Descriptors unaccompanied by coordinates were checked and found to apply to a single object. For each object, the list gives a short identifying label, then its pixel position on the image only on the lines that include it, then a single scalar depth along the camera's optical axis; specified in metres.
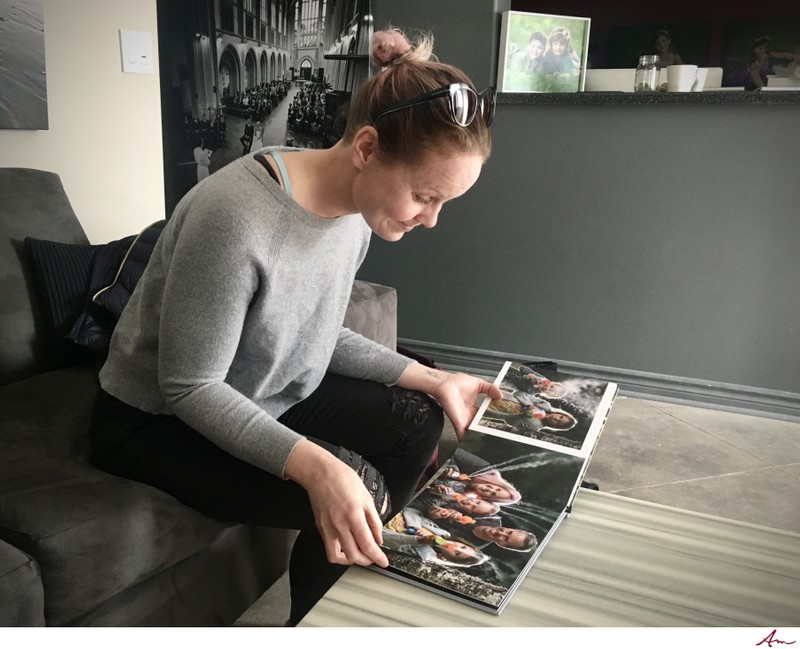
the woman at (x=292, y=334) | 0.95
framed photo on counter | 2.47
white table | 0.78
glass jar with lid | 2.48
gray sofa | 0.95
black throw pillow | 1.50
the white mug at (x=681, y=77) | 2.38
